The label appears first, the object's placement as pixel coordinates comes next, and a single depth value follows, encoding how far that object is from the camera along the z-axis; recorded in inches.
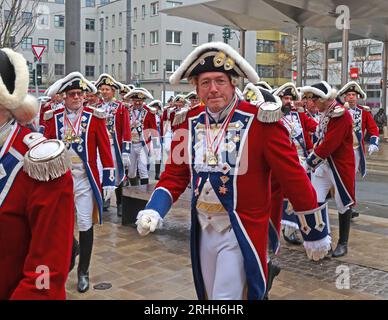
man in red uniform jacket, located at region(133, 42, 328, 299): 127.5
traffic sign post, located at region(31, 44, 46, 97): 562.3
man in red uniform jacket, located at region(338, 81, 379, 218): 343.3
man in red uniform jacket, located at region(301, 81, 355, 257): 246.4
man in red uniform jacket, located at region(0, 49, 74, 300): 82.1
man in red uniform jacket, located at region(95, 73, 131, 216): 334.6
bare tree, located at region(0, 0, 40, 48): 460.1
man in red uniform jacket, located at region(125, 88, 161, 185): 414.6
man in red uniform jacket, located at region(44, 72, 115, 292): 208.7
